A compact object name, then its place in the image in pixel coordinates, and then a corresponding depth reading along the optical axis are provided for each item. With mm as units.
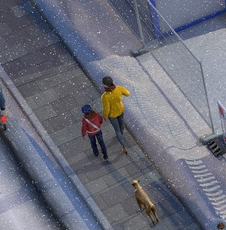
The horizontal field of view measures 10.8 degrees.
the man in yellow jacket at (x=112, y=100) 23656
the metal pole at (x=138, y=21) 26239
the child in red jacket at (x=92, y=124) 23484
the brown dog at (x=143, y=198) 22578
